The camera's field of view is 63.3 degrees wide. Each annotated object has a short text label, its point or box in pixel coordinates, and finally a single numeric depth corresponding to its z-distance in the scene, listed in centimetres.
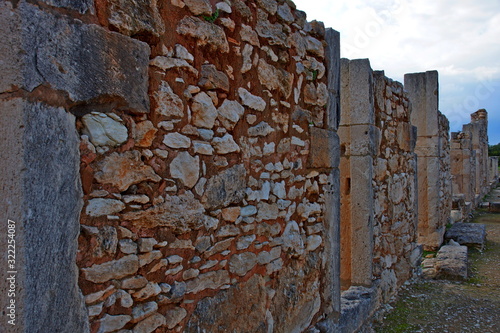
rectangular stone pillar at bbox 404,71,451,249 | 840
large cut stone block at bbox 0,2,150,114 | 144
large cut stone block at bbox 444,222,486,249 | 843
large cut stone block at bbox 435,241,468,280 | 635
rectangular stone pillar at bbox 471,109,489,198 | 1720
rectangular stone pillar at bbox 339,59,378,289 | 478
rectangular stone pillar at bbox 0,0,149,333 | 143
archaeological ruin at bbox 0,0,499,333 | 149
